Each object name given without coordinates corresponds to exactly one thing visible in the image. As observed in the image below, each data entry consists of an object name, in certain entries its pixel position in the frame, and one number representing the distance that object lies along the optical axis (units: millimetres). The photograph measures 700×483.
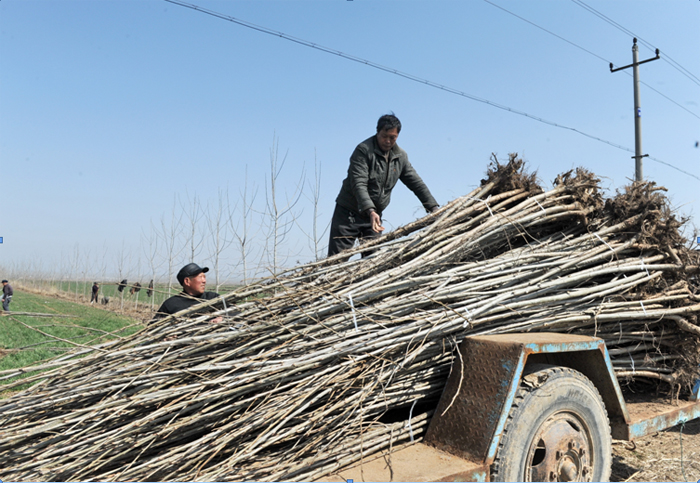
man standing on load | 3639
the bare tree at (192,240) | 15133
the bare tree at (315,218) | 8989
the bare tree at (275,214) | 8797
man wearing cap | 3523
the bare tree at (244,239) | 10346
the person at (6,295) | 19909
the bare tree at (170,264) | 16875
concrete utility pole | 12156
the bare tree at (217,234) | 13125
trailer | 1826
